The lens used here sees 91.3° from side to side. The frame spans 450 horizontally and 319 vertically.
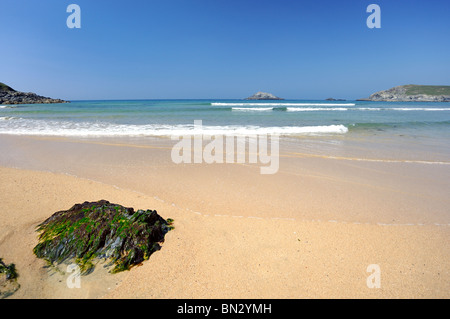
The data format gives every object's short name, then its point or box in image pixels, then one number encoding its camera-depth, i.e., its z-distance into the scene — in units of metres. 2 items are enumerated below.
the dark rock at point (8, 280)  2.05
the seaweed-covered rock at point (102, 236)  2.48
